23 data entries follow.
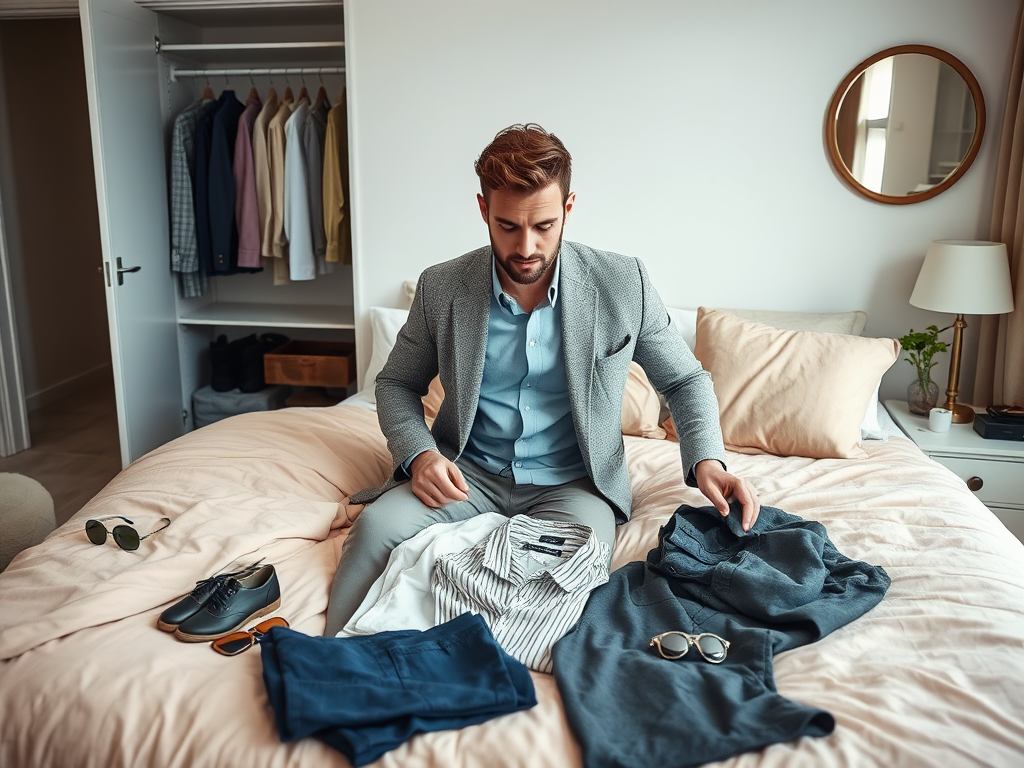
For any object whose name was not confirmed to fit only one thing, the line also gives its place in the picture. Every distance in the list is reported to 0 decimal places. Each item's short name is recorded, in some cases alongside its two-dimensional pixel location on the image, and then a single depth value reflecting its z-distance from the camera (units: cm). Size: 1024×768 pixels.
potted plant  272
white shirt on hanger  344
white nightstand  249
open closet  314
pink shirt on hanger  352
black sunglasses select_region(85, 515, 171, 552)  161
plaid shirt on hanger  350
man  174
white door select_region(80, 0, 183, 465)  305
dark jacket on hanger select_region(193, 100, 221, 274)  351
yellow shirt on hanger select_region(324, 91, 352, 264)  343
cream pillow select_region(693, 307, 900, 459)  231
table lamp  260
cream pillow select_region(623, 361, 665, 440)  252
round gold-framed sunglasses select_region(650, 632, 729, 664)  129
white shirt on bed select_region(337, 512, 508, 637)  141
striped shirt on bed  139
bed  113
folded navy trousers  113
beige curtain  266
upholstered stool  235
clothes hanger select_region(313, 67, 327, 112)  354
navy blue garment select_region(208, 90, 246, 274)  349
